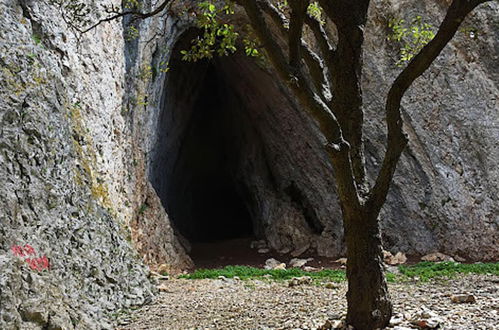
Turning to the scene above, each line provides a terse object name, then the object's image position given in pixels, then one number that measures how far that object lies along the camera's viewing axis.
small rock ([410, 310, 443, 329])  4.87
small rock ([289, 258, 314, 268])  14.61
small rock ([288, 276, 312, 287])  9.72
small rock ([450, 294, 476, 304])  6.28
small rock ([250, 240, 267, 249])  18.68
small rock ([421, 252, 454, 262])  13.57
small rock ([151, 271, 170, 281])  10.66
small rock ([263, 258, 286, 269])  14.53
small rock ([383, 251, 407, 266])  13.52
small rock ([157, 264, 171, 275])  11.68
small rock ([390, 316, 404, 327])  5.08
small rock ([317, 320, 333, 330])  5.25
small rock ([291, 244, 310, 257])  16.58
